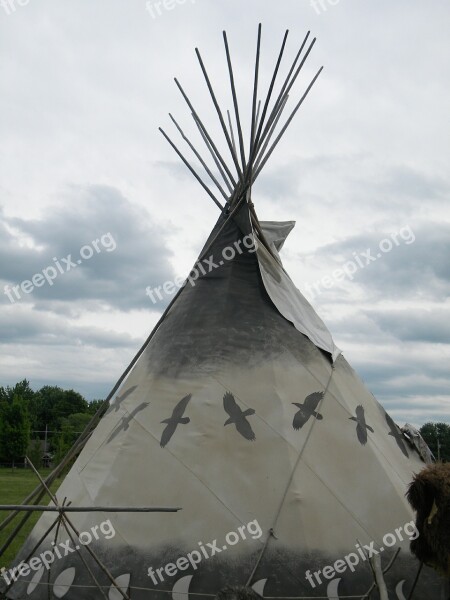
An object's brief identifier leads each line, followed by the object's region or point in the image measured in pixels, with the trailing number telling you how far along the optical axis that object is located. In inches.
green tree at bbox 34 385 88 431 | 2030.0
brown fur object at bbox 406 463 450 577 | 192.5
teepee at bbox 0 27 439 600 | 205.8
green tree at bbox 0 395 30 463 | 1190.9
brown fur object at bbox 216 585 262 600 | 152.8
